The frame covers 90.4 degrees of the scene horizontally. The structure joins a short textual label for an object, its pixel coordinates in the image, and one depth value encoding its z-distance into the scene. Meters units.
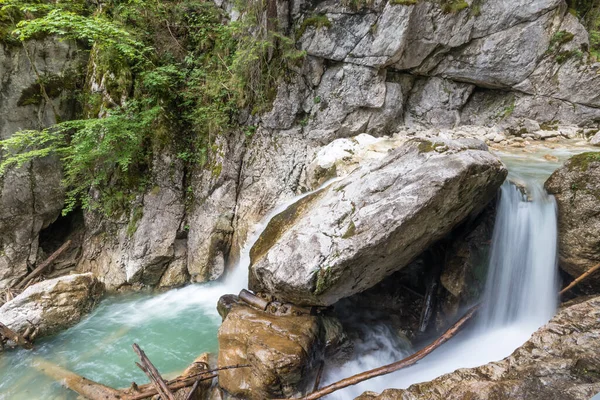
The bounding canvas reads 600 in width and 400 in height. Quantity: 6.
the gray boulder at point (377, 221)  4.04
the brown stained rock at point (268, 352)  3.86
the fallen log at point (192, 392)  3.95
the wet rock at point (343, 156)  6.61
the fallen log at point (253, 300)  4.86
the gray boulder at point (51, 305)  6.02
